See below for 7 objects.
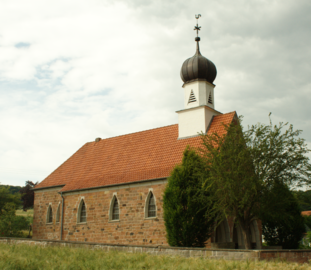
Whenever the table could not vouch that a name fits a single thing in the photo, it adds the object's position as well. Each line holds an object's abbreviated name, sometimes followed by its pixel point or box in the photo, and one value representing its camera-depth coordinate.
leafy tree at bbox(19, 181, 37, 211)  40.86
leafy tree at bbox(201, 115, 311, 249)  14.98
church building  19.91
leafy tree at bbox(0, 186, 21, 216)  36.42
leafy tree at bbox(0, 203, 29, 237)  27.26
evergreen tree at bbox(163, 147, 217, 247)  15.93
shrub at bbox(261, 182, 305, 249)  21.30
